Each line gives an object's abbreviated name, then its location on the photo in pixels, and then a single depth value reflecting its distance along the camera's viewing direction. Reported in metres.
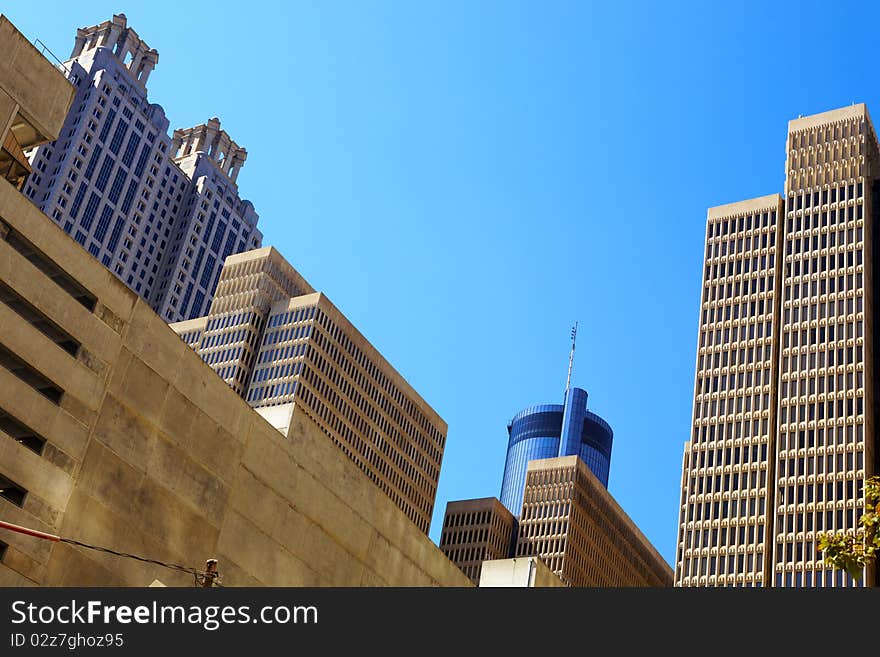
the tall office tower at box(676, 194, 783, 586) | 134.62
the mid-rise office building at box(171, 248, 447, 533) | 177.62
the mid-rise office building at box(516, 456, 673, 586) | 191.25
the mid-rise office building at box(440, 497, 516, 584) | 195.12
